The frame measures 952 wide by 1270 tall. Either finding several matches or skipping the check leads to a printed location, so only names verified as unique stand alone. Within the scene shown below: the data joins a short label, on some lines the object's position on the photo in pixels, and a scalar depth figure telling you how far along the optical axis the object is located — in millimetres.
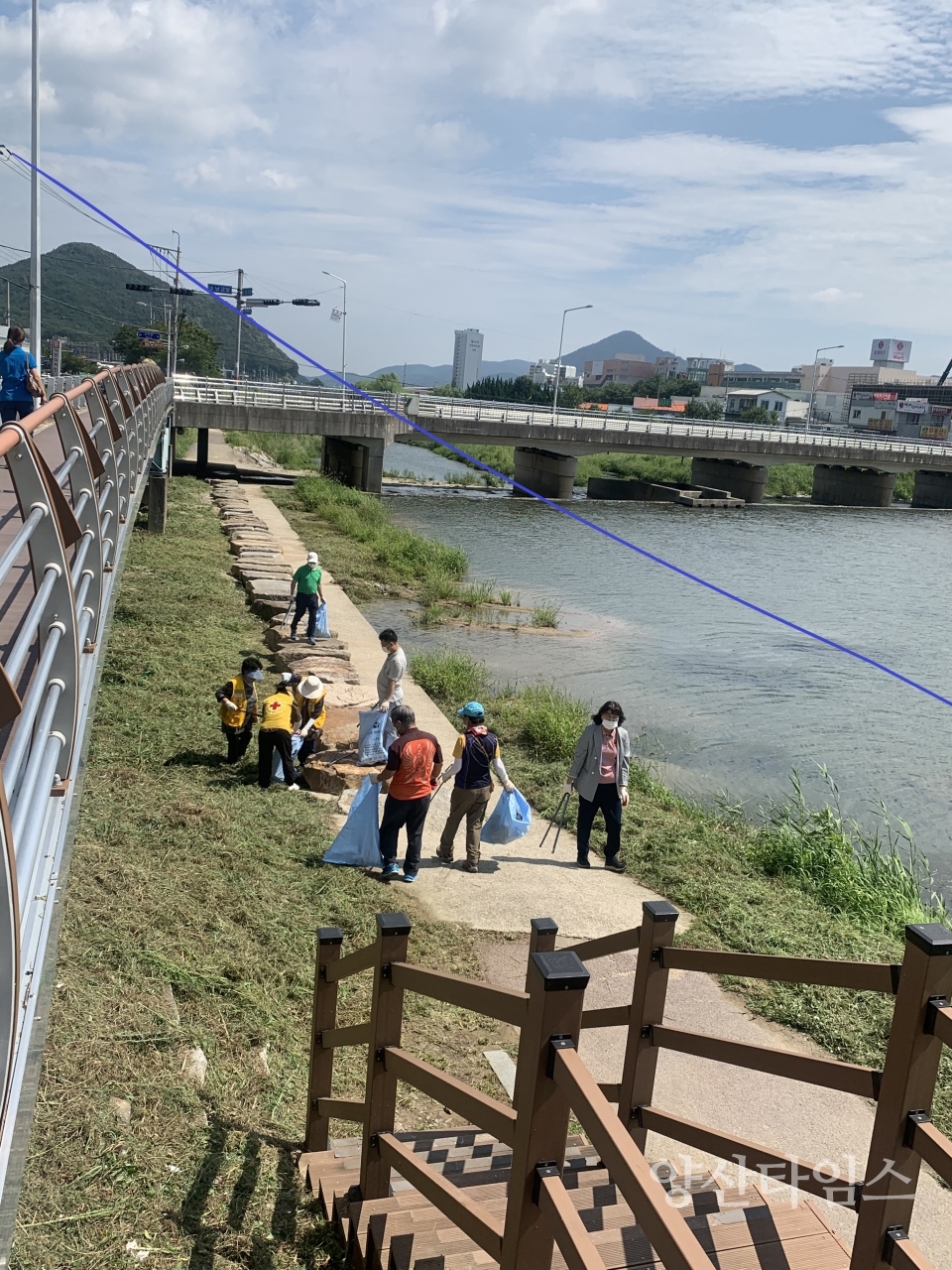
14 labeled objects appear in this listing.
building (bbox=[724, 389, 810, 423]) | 134000
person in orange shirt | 7625
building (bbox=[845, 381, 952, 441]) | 114625
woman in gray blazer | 8562
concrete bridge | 36969
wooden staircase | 2898
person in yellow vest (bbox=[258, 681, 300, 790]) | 8906
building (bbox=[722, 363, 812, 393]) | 189450
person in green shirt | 14086
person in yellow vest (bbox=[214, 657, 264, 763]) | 9148
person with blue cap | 8172
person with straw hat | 9602
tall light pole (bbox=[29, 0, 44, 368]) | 21375
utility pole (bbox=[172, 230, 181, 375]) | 42406
